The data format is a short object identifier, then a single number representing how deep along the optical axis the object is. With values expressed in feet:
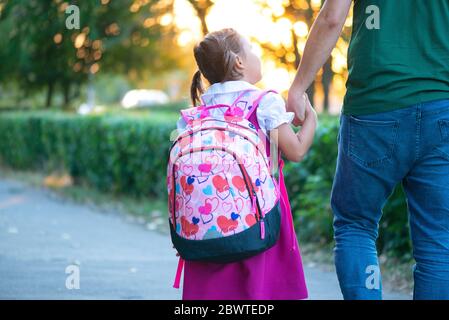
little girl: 21.66
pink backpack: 20.54
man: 21.02
